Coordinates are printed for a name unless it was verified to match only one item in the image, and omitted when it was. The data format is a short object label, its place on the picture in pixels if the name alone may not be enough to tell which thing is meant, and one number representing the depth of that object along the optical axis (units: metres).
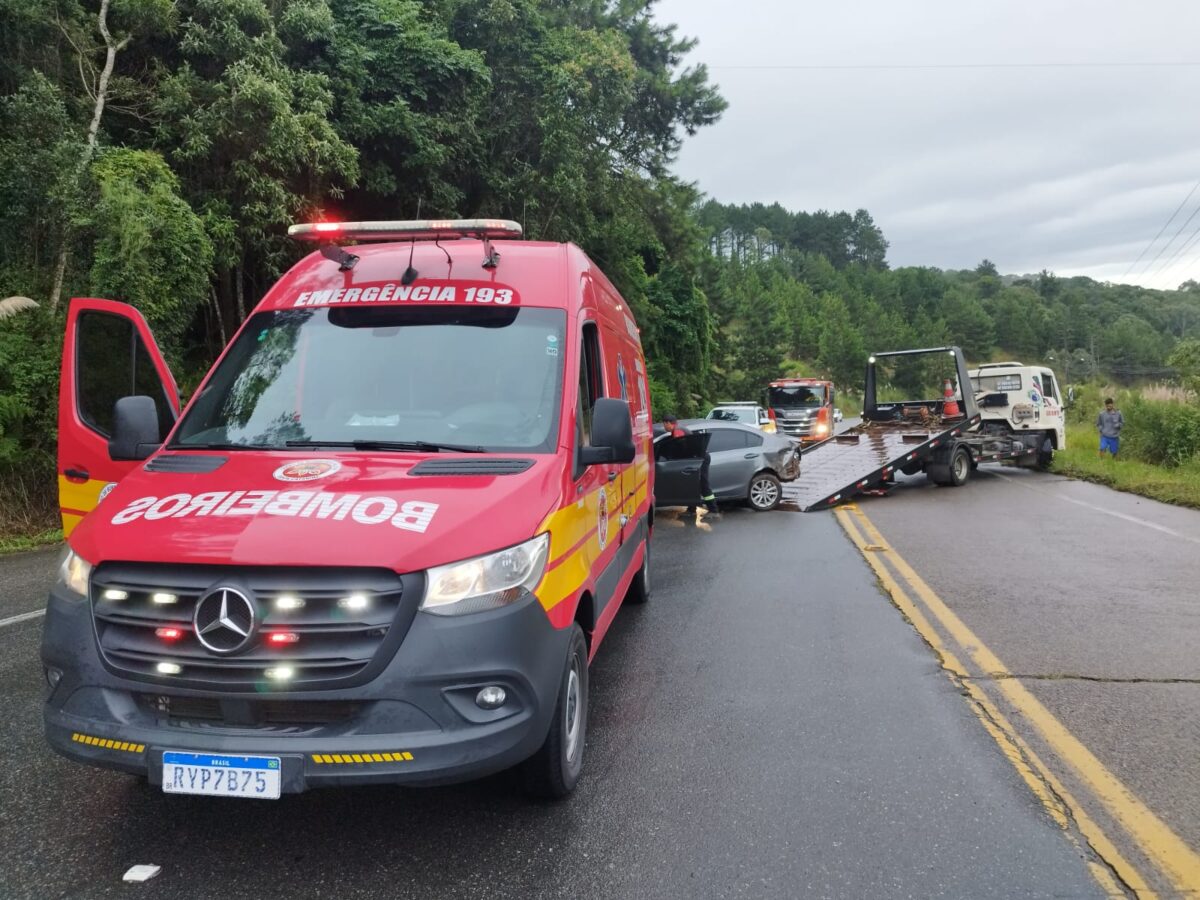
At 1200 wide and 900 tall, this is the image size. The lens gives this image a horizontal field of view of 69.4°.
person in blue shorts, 19.94
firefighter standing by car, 12.79
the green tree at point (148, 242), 11.05
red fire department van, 2.86
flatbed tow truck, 14.93
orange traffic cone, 16.86
